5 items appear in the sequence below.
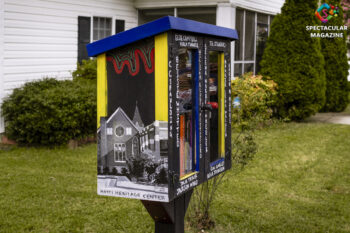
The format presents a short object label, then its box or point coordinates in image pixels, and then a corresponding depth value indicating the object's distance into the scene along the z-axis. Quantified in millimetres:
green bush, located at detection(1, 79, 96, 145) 8133
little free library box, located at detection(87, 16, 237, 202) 2785
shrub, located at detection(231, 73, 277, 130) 4893
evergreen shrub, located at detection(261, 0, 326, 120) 11492
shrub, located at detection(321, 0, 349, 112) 13586
